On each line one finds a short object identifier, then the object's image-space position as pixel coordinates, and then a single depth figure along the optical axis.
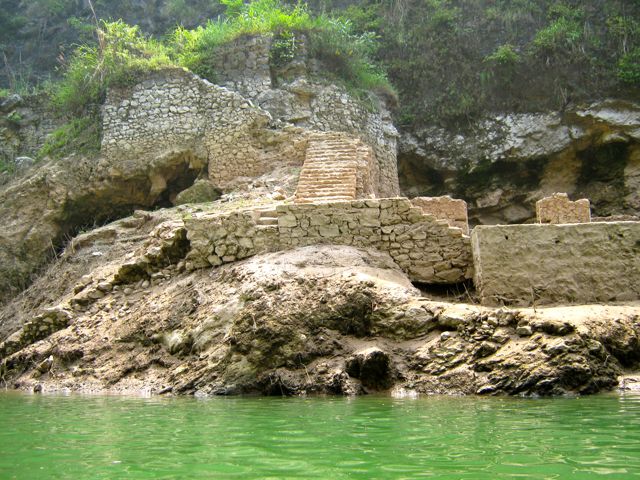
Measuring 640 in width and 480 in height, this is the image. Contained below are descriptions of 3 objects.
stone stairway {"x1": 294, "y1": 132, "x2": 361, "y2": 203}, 11.52
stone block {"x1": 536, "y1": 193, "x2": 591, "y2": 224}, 10.47
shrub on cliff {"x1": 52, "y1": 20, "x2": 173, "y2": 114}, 16.03
